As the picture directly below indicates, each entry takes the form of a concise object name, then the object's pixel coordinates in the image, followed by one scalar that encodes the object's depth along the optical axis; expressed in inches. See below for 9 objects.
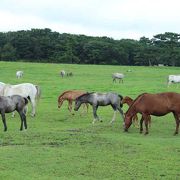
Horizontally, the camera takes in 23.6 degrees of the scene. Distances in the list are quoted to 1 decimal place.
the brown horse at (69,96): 910.0
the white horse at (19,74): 1891.2
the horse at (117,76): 1875.2
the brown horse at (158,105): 642.2
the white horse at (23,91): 855.0
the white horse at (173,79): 1680.5
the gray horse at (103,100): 743.7
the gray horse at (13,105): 640.4
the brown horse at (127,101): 745.0
